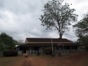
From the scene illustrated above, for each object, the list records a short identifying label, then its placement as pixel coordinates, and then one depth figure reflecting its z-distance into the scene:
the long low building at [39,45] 17.68
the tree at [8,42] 19.46
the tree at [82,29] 11.79
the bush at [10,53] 14.56
